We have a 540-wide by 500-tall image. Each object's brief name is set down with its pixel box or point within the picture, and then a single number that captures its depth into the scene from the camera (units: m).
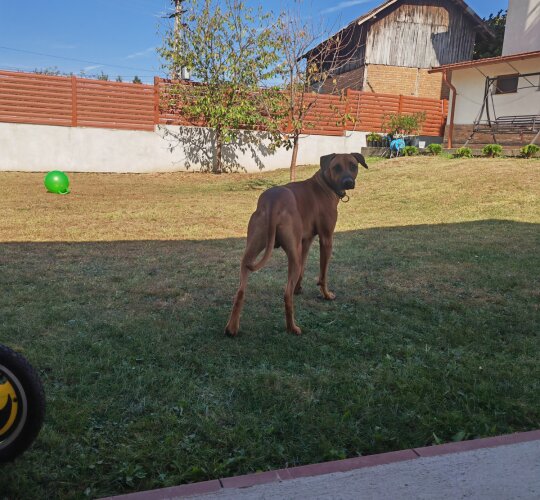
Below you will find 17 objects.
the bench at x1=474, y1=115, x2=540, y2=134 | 15.88
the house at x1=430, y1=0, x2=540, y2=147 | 16.69
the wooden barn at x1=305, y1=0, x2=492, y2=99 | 23.64
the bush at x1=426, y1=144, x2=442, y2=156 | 16.18
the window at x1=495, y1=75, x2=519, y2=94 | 17.83
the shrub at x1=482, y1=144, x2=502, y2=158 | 14.23
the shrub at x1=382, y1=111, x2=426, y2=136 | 19.00
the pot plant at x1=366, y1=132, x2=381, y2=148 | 19.25
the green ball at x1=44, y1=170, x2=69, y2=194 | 11.67
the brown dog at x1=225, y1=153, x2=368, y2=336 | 3.40
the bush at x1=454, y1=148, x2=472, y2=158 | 14.86
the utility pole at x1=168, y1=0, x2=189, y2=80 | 16.38
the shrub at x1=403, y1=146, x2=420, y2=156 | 16.86
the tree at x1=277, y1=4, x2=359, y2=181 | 13.79
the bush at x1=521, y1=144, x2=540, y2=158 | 13.33
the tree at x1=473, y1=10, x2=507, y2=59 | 25.98
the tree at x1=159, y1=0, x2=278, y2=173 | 15.91
